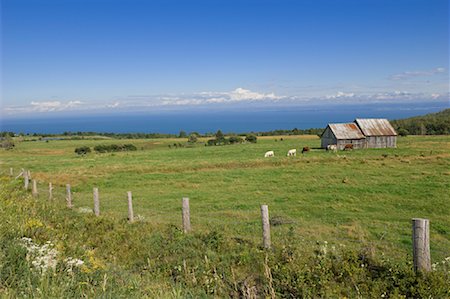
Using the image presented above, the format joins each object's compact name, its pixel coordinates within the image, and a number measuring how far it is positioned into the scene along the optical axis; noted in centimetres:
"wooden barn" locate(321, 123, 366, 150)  4995
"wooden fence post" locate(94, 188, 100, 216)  1373
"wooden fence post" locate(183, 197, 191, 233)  1061
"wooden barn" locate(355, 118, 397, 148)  5203
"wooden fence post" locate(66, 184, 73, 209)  1593
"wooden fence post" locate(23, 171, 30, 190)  2015
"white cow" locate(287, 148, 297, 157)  4312
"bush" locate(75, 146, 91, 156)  6389
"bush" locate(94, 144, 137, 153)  6644
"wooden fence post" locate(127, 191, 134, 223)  1258
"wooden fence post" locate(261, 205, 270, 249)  876
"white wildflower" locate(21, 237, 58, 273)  505
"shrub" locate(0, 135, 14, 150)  7872
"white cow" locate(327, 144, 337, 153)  4794
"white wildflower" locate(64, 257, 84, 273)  551
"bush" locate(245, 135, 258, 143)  7250
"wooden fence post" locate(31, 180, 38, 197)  1803
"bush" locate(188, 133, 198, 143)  8128
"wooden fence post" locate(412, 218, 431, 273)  626
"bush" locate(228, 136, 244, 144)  7225
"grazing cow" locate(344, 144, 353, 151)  4949
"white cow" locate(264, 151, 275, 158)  4289
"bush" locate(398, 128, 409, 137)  7866
